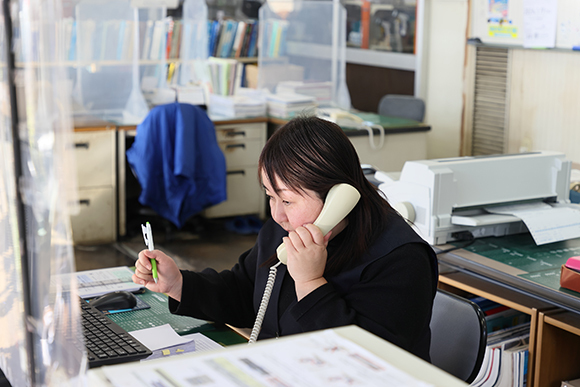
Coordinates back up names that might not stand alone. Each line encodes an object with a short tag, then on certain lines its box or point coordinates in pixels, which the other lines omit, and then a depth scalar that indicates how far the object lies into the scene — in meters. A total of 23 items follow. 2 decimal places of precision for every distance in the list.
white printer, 2.17
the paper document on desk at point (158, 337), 1.41
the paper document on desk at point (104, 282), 1.71
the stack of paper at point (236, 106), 4.69
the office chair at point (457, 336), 1.49
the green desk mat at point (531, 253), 1.91
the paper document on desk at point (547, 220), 2.16
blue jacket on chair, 4.18
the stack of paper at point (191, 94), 4.70
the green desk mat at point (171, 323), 1.50
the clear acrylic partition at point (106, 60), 4.43
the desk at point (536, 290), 1.84
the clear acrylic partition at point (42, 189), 0.78
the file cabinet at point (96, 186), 4.21
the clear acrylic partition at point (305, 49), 5.19
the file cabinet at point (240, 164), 4.65
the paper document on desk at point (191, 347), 1.36
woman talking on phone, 1.27
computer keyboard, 1.21
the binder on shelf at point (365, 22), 6.38
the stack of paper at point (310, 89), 5.19
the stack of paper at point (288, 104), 4.73
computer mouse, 1.60
